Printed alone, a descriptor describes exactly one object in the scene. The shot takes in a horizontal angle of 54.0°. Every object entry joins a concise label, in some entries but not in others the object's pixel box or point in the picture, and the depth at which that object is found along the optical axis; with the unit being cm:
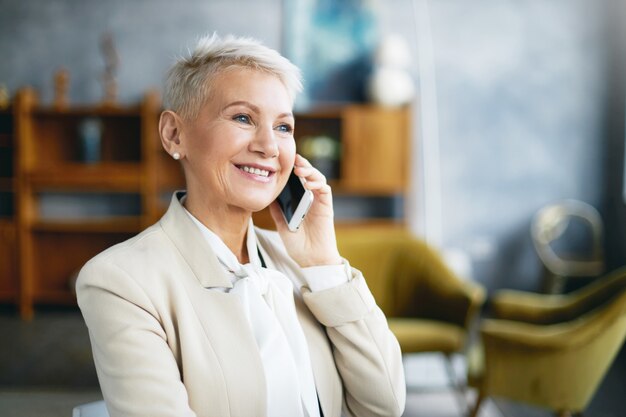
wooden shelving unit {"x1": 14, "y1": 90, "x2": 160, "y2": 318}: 432
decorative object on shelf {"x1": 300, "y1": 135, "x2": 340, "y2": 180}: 430
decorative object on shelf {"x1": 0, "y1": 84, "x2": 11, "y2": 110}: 396
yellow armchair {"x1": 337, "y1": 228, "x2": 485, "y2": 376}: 261
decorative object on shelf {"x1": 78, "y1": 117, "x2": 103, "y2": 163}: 435
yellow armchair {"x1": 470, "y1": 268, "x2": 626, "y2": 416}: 193
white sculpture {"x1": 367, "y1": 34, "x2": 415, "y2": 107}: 425
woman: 77
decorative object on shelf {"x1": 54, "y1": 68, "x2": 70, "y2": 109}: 433
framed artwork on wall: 443
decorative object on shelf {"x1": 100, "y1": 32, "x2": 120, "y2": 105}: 446
